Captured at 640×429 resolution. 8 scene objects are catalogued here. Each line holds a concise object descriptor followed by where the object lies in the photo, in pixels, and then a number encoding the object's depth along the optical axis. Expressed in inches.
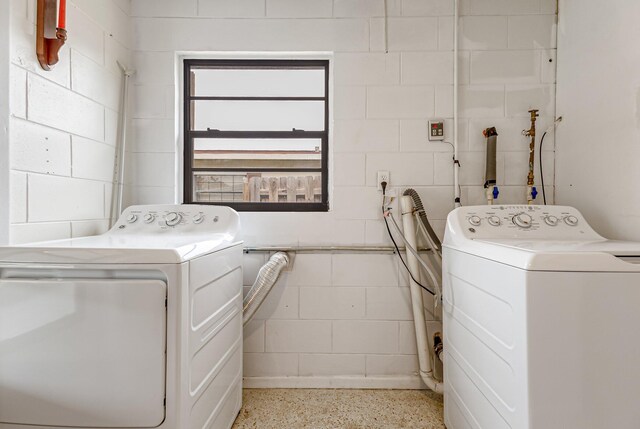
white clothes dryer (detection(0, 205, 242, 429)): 37.7
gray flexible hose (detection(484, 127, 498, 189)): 69.7
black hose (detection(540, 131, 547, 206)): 73.0
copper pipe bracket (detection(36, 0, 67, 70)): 49.9
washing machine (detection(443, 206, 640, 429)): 33.4
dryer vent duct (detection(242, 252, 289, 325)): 68.1
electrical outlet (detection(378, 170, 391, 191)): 73.0
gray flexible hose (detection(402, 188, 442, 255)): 69.0
